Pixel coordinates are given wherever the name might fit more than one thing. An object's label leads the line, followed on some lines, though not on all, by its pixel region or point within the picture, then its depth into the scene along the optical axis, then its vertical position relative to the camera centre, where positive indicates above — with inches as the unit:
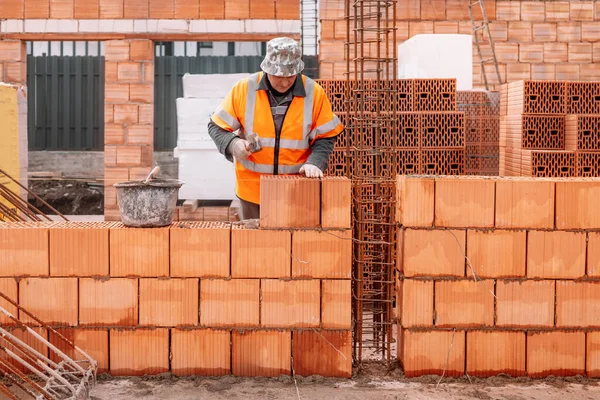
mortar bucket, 191.0 -9.9
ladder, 422.3 +72.5
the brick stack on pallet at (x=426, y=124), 327.9 +16.9
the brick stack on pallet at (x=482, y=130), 377.7 +16.9
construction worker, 214.8 +11.1
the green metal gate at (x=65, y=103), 729.0 +55.8
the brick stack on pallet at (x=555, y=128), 325.4 +15.7
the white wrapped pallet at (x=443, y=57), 376.8 +52.5
